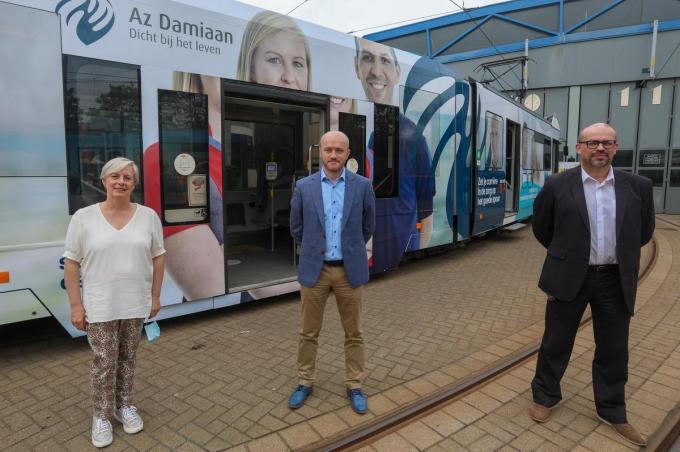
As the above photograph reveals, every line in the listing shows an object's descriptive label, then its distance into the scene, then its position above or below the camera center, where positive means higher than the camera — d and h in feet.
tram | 11.41 +1.49
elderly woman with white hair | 8.46 -1.98
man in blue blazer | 10.02 -1.49
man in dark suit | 9.23 -1.60
